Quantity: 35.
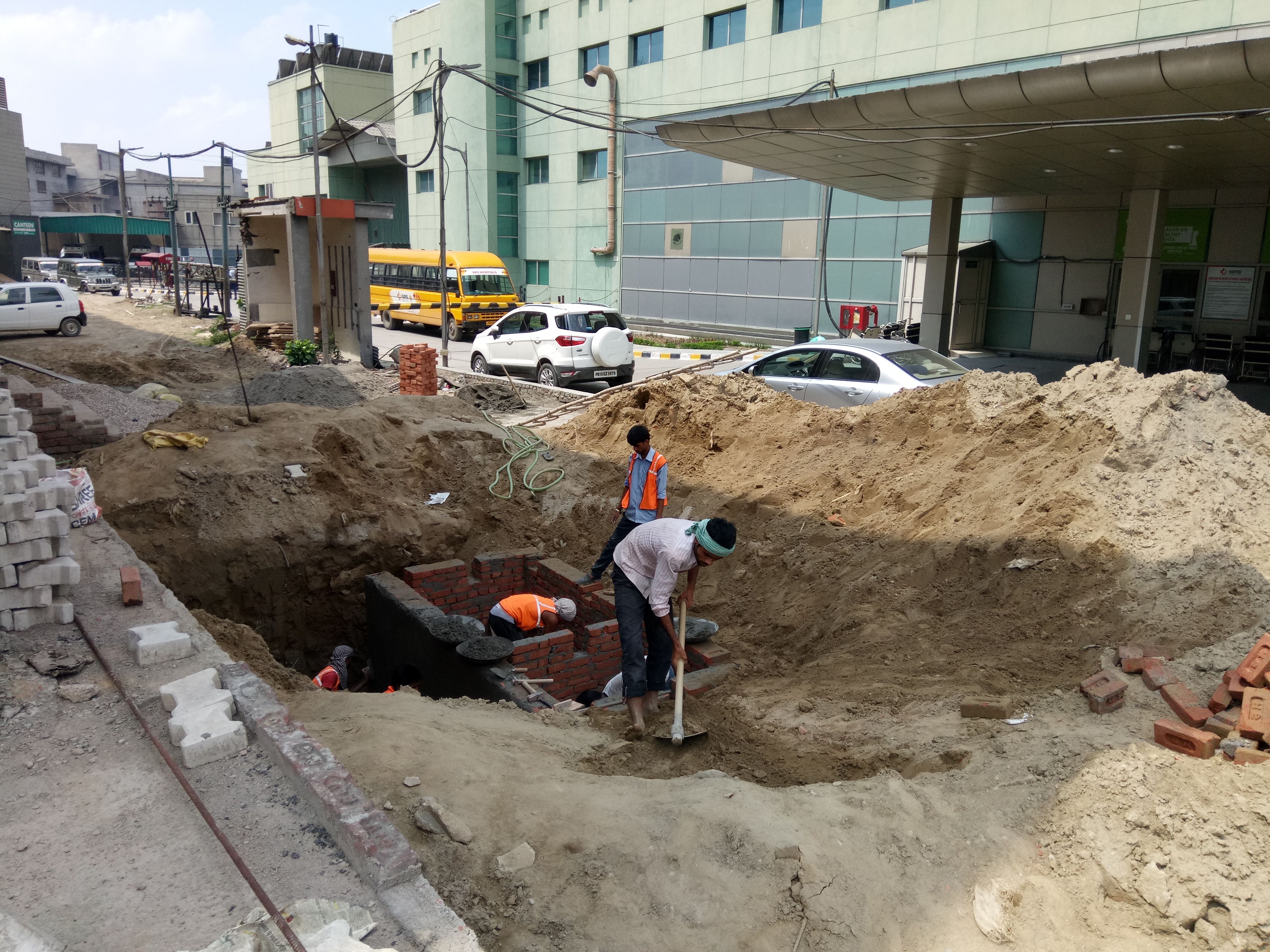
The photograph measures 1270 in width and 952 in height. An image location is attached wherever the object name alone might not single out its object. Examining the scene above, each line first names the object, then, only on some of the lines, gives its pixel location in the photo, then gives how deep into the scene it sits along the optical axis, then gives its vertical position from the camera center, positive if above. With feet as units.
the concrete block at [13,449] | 16.05 -3.38
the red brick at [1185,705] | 14.58 -6.87
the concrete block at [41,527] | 15.64 -4.63
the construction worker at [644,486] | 25.16 -5.83
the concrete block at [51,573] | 16.16 -5.58
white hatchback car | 73.87 -3.70
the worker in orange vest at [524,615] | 25.43 -9.69
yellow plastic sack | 31.14 -6.01
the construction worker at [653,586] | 17.06 -6.26
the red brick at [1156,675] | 15.89 -6.83
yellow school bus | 83.97 -1.37
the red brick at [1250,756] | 13.07 -6.71
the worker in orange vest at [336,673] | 25.30 -11.74
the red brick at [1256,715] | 13.57 -6.46
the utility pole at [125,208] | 116.78 +7.77
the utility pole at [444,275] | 63.52 -0.03
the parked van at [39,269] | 134.72 -0.74
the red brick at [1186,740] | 13.52 -6.80
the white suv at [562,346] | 54.39 -4.24
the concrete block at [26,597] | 16.16 -6.05
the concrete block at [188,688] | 13.74 -6.55
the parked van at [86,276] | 134.41 -1.64
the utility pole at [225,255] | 71.82 +1.17
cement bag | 22.66 -6.06
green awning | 184.34 +8.54
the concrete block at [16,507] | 15.30 -4.16
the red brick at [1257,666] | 14.52 -6.06
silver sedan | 35.55 -3.49
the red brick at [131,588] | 17.87 -6.40
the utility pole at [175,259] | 100.17 +0.97
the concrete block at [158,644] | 15.38 -6.52
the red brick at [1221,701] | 14.78 -6.69
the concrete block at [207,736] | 12.44 -6.59
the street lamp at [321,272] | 61.16 -0.07
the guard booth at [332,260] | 62.44 +0.81
